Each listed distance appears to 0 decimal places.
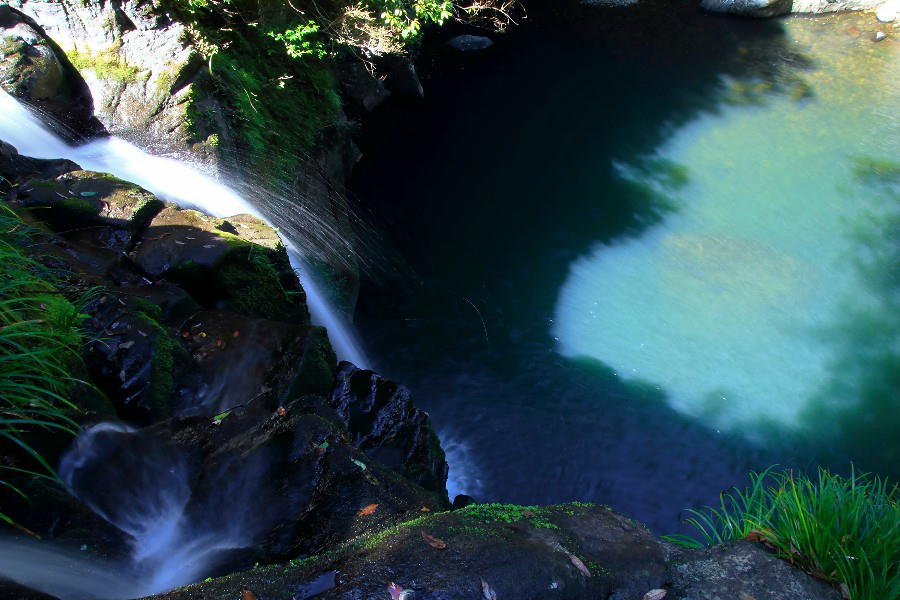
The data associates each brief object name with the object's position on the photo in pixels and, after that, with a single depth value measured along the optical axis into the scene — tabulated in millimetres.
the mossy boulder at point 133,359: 3848
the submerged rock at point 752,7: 16062
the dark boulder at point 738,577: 2627
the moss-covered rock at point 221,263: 4812
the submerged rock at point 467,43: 14125
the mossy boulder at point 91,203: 4863
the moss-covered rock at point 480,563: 2250
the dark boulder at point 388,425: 4734
